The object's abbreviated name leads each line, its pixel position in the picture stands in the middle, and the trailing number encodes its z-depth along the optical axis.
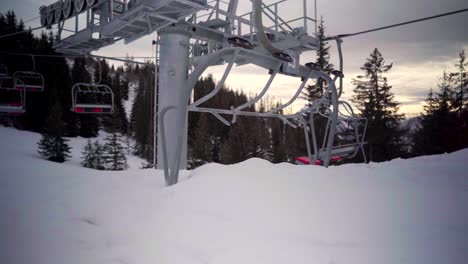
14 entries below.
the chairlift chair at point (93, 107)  9.40
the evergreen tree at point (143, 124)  54.53
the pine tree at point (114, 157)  42.62
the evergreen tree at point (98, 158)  41.16
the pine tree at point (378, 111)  26.73
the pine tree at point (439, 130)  22.11
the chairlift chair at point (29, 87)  13.29
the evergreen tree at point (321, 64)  31.56
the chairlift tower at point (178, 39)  4.21
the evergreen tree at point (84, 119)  56.84
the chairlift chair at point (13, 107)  11.50
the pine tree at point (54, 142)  35.16
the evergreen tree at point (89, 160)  40.97
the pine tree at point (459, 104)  20.94
